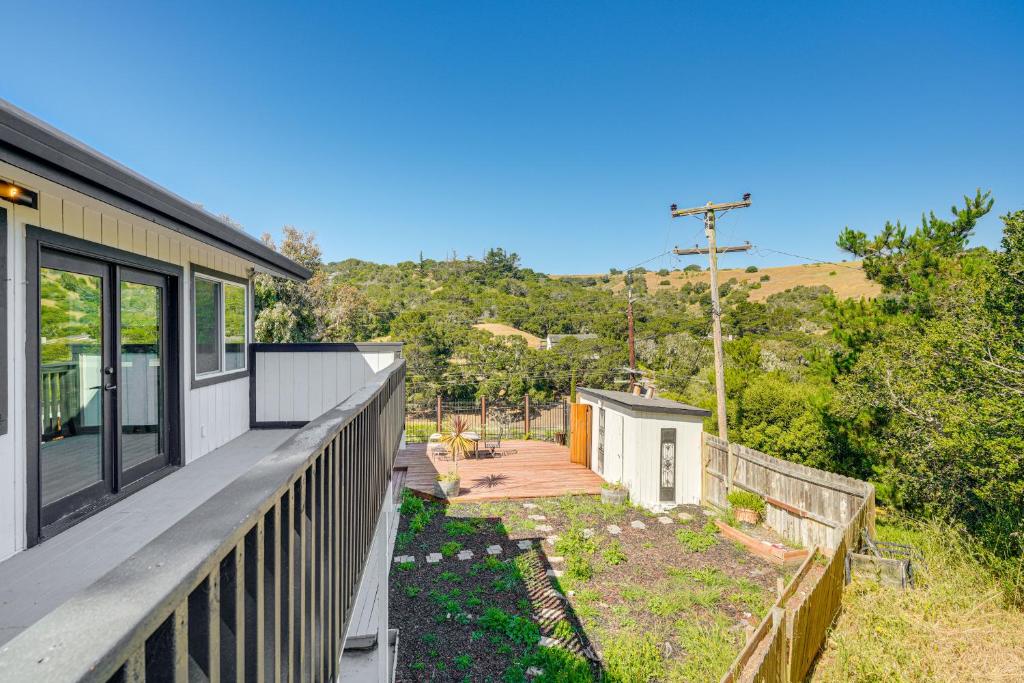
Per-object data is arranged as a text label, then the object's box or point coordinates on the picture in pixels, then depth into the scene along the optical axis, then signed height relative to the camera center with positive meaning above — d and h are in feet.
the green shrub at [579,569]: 19.15 -9.88
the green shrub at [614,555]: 20.68 -10.07
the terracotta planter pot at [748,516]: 25.48 -10.03
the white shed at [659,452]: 28.78 -7.26
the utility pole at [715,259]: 32.81 +6.41
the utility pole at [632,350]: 55.85 -1.26
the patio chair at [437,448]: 37.37 -9.07
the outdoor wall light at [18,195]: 8.07 +2.76
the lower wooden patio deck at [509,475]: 29.35 -9.69
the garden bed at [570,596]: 13.97 -10.03
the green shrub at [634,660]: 13.33 -9.94
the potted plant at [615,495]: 27.99 -9.67
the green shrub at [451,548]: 21.02 -9.89
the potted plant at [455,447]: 28.53 -8.33
